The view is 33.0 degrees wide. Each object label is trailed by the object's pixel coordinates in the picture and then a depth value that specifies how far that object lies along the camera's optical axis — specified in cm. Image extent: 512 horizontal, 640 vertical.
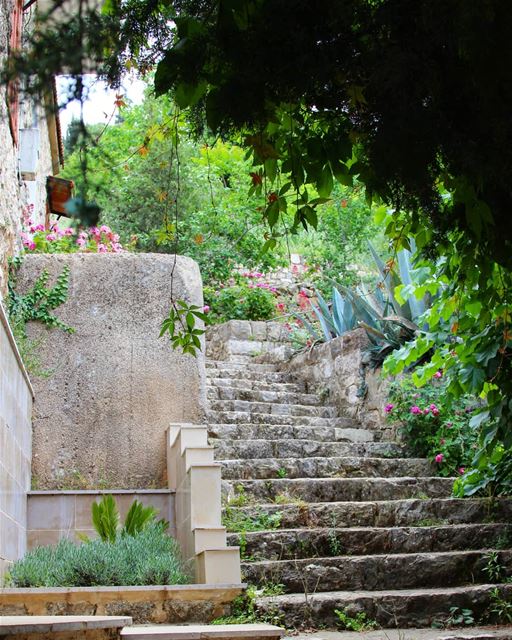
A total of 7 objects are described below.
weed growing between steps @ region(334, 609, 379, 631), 461
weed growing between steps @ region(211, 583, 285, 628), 451
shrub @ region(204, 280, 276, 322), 1146
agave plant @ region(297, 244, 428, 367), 809
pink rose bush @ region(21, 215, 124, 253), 729
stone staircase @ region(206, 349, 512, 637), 486
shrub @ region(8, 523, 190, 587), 471
